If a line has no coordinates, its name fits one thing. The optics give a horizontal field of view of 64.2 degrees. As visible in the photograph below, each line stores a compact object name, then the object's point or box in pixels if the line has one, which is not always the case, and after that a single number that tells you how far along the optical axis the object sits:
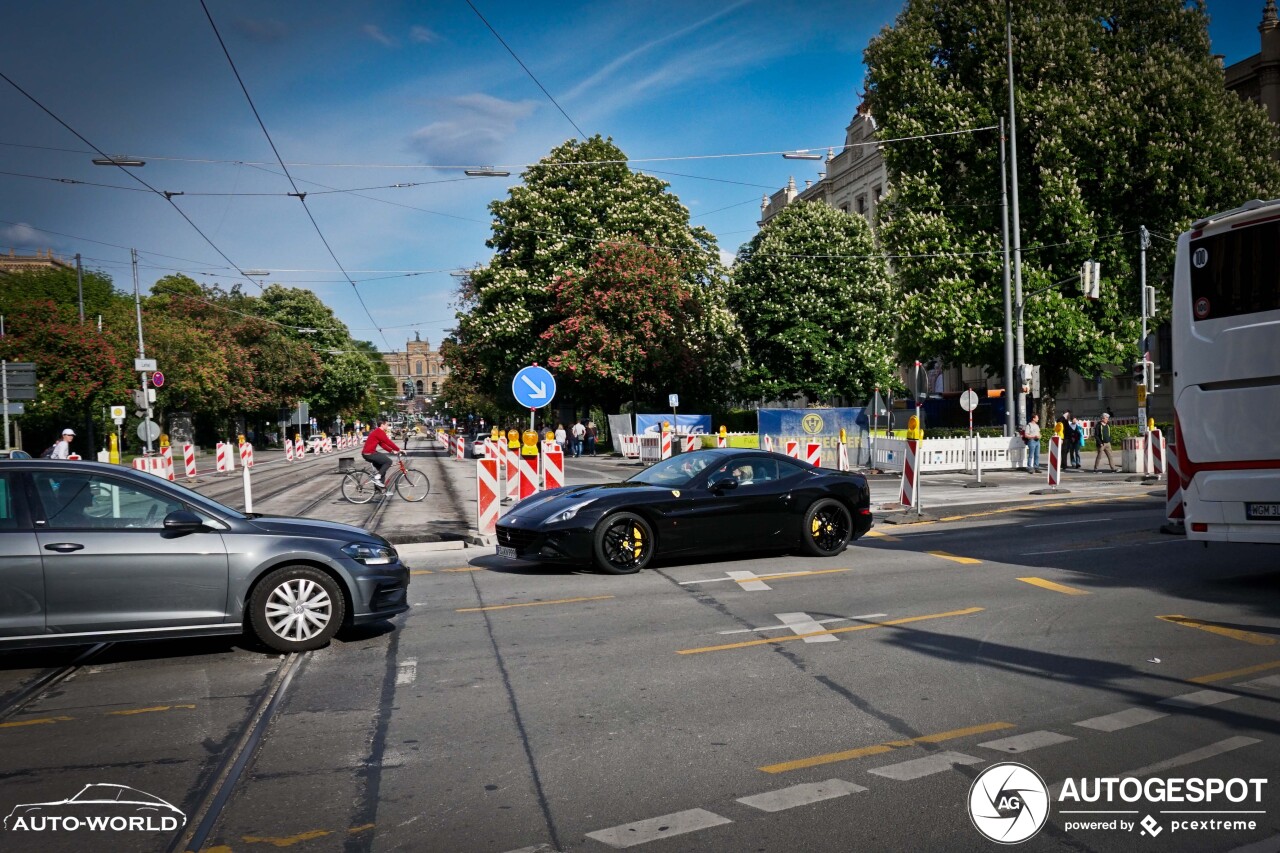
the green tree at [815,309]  49.19
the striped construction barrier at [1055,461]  22.86
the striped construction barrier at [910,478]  16.67
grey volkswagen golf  6.43
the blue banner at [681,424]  39.09
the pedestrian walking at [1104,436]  29.03
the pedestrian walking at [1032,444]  29.28
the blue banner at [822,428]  30.84
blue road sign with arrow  16.09
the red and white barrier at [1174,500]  10.61
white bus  8.40
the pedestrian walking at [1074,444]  30.72
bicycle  21.20
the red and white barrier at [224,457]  34.53
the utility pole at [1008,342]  29.59
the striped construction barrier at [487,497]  13.41
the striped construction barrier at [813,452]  19.94
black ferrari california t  10.52
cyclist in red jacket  19.56
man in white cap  21.77
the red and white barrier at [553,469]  14.16
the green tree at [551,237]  43.81
